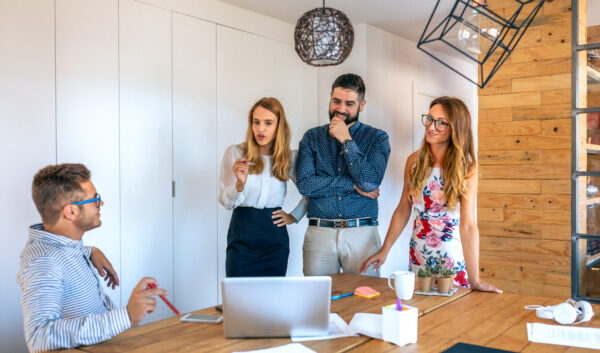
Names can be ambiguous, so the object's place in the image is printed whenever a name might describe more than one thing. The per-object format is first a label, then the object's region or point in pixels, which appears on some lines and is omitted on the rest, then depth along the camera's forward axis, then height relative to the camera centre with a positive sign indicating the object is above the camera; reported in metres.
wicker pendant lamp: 2.28 +0.64
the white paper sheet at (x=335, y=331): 1.46 -0.47
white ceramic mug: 1.78 -0.39
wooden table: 1.37 -0.47
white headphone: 1.58 -0.45
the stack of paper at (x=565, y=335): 1.40 -0.47
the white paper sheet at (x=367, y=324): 1.48 -0.46
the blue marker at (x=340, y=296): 1.90 -0.46
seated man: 1.37 -0.31
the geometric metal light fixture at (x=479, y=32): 1.67 +0.48
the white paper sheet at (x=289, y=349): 1.34 -0.47
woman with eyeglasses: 2.27 -0.08
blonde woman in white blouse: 2.67 -0.11
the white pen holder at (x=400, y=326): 1.39 -0.42
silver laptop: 1.42 -0.37
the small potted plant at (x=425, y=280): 1.94 -0.41
